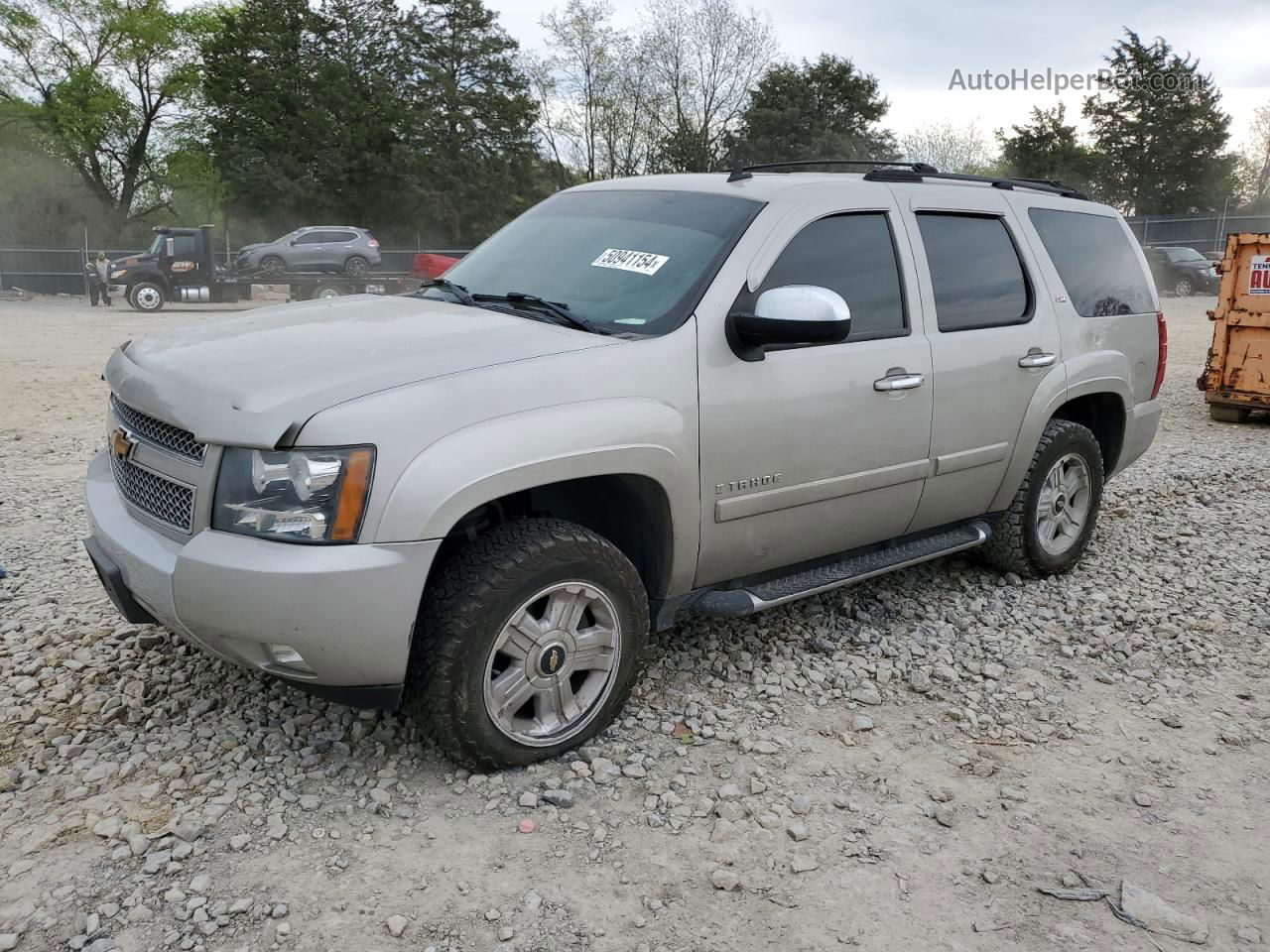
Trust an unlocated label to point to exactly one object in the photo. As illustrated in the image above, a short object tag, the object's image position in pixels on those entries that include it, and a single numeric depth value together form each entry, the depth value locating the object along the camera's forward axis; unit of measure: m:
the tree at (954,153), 57.09
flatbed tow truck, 25.97
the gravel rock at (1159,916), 2.77
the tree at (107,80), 43.31
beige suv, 2.96
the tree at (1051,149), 44.25
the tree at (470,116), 41.50
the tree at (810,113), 43.34
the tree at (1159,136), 43.34
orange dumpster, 10.09
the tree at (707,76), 46.34
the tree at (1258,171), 59.53
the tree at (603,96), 46.16
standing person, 27.15
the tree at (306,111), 40.47
